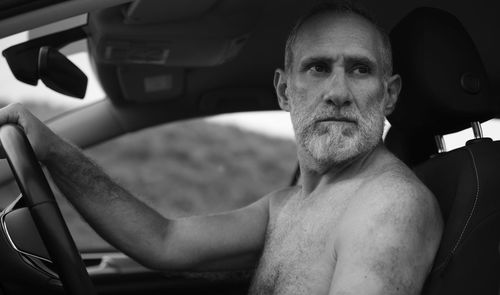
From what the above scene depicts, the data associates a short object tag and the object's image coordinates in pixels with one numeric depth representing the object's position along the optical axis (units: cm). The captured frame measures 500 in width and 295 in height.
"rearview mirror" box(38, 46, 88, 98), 215
